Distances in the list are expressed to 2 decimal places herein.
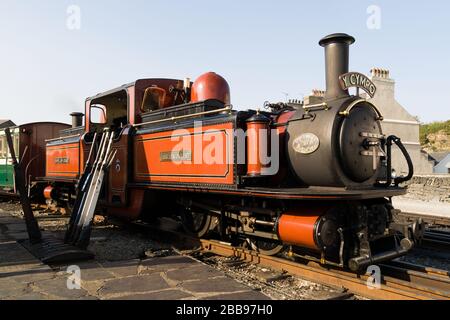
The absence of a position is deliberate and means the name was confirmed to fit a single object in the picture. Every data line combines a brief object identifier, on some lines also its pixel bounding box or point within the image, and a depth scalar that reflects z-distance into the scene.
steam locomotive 4.99
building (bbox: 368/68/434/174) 26.75
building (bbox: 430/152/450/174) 36.53
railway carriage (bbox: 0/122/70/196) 14.54
